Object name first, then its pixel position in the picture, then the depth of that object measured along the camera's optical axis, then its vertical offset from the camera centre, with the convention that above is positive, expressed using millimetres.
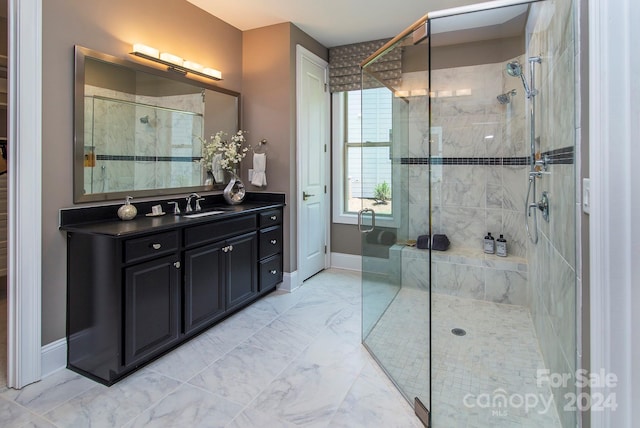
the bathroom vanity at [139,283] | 2023 -455
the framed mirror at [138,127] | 2322 +625
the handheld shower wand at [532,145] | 2574 +494
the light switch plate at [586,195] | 1145 +54
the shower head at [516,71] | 2879 +1184
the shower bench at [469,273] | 3029 -544
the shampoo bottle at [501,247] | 3280 -325
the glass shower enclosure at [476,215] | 1756 -27
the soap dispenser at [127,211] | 2428 -3
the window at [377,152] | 3084 +516
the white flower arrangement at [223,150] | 3299 +562
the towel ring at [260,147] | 3696 +657
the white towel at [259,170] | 3633 +412
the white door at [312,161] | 3736 +550
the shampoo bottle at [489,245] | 3383 -315
